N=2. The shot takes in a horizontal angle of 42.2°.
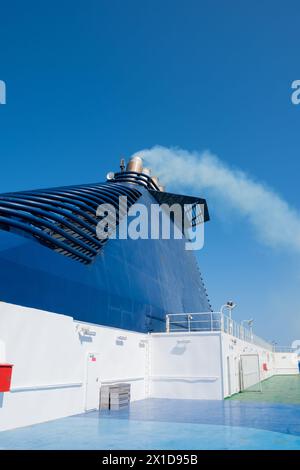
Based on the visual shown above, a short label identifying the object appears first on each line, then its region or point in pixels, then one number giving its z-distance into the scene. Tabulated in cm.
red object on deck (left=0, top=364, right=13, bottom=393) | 847
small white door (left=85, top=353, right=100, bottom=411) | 1264
